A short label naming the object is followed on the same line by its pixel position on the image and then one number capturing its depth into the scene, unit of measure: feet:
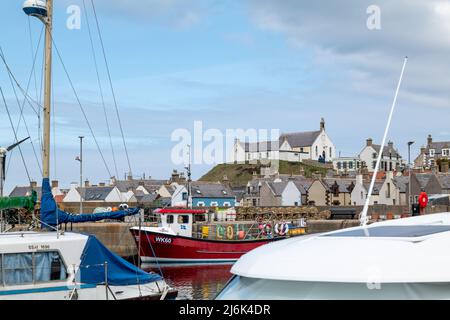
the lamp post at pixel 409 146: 184.44
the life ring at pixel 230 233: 154.92
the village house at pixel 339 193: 272.31
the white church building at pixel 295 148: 481.46
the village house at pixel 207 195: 253.85
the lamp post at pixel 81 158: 186.52
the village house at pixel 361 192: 262.90
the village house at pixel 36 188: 298.15
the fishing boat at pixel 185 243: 139.54
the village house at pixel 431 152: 472.85
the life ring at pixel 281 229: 159.34
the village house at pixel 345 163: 461.78
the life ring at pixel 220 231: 153.48
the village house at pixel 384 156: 423.23
